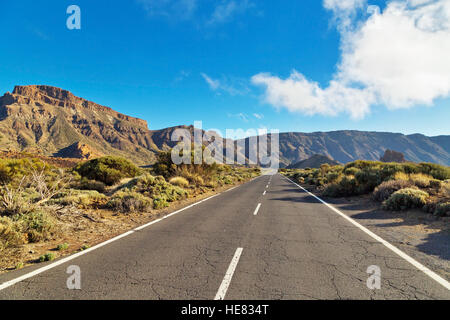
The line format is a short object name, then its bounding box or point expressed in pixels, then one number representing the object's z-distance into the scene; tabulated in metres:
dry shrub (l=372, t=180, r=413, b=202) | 10.26
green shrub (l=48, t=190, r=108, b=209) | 8.69
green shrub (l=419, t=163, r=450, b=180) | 12.49
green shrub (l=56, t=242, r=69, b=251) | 5.12
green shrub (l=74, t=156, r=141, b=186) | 16.58
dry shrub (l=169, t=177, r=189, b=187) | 16.58
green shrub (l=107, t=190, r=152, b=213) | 9.18
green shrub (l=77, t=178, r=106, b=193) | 14.46
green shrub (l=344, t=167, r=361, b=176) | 17.64
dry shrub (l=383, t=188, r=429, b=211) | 8.55
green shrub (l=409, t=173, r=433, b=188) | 10.39
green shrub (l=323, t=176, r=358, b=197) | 13.62
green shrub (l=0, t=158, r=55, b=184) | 13.98
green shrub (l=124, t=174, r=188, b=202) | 12.08
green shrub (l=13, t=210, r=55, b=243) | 5.51
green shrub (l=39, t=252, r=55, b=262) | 4.46
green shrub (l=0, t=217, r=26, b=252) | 4.70
